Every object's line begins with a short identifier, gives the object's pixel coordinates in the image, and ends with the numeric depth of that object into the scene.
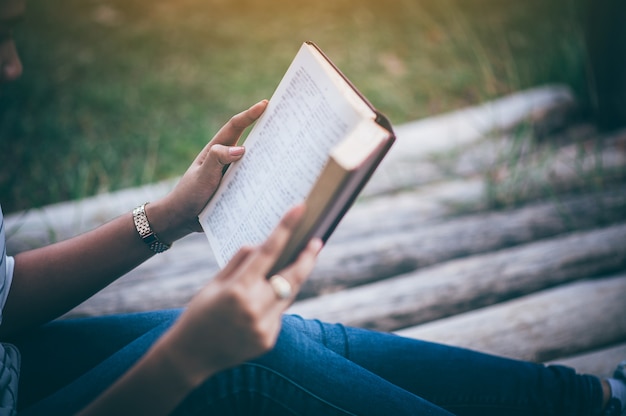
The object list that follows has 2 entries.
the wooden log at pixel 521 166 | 1.98
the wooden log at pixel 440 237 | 1.68
